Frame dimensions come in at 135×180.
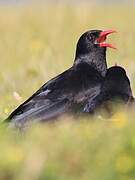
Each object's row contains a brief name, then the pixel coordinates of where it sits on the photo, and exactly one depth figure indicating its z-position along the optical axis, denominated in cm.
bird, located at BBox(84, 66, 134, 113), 1336
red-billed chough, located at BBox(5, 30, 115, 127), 1421
